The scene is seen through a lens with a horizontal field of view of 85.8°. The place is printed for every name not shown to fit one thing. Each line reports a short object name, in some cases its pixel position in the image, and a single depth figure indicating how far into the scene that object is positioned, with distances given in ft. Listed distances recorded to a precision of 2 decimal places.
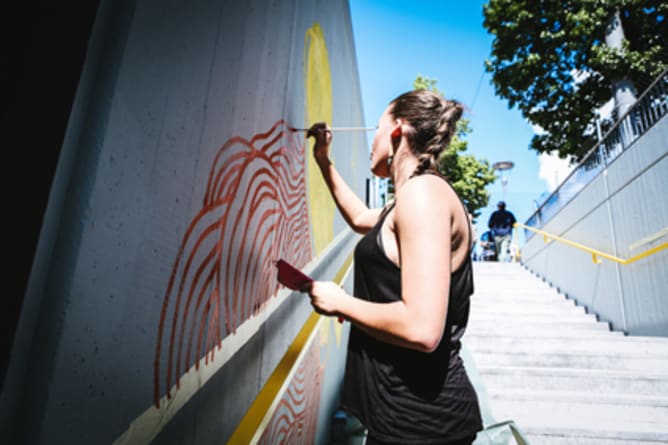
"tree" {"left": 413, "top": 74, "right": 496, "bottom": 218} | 48.65
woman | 2.64
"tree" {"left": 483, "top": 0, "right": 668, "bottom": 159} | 26.48
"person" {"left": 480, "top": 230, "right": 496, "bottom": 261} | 39.58
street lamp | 53.21
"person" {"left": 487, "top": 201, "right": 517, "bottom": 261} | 31.30
